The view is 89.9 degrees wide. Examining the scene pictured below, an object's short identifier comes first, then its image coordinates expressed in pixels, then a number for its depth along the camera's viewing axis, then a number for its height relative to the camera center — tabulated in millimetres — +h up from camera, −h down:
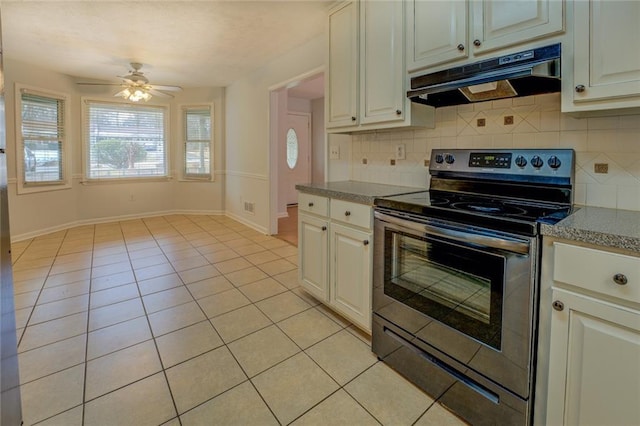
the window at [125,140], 5426 +867
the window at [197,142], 6141 +906
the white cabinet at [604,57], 1182 +509
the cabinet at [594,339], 989 -489
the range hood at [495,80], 1347 +539
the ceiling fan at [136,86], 4234 +1381
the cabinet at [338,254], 1938 -436
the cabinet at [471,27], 1394 +798
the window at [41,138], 4414 +734
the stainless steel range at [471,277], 1224 -393
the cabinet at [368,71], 1992 +813
